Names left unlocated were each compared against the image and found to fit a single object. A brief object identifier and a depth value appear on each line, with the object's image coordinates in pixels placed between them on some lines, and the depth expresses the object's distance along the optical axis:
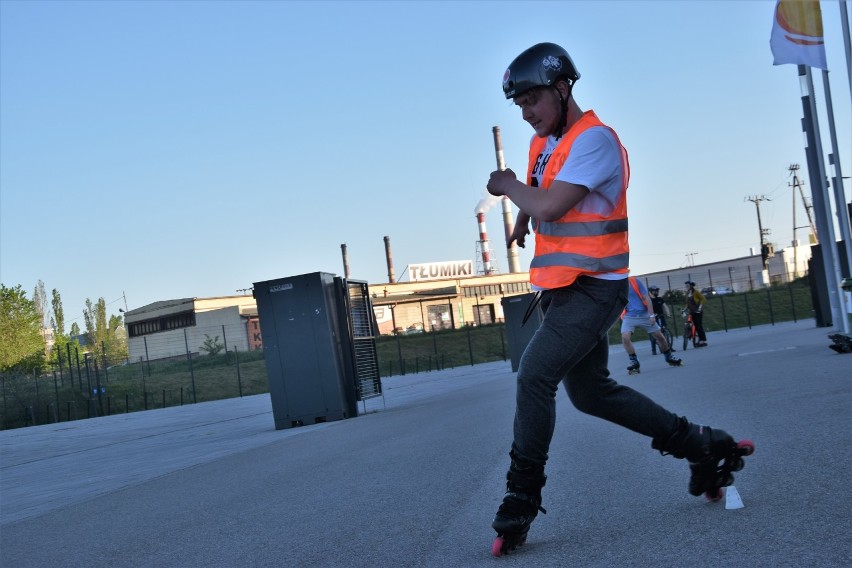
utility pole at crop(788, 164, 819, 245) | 111.39
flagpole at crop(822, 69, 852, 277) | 16.33
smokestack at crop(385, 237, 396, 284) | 108.69
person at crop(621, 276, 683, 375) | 18.00
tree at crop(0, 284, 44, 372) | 65.81
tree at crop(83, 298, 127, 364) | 115.39
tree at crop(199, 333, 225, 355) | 49.47
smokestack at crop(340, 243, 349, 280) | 114.31
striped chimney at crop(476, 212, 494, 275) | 112.94
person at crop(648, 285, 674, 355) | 24.63
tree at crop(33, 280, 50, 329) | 112.94
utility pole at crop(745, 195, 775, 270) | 103.14
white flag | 16.16
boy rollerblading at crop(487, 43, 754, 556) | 4.03
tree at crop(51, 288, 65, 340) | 107.00
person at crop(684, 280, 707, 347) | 25.09
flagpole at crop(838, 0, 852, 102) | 15.64
